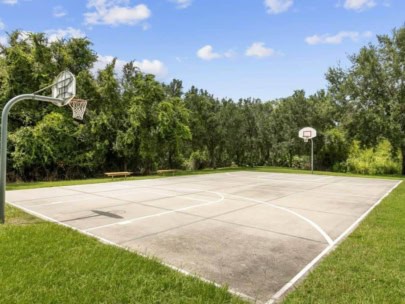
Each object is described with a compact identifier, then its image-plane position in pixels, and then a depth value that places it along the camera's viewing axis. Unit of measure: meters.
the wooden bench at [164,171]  19.00
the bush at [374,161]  25.84
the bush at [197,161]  26.36
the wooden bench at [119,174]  16.23
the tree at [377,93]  21.28
